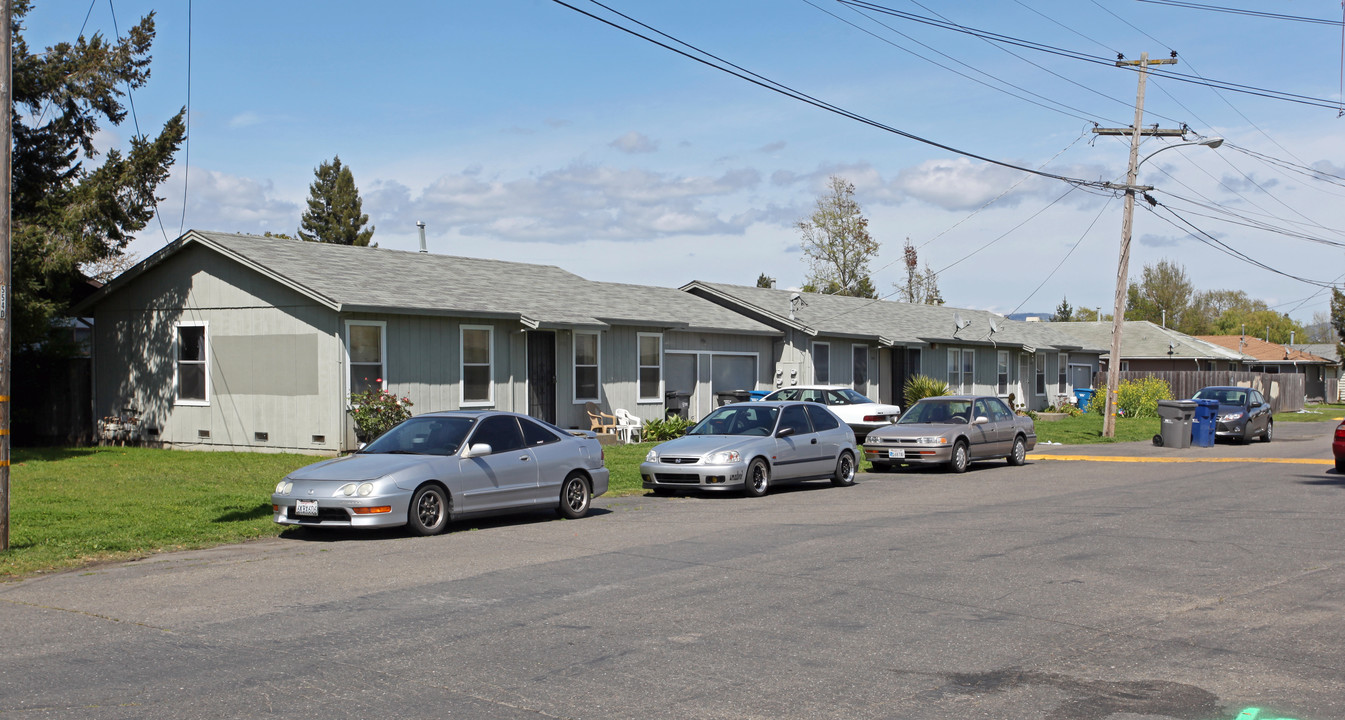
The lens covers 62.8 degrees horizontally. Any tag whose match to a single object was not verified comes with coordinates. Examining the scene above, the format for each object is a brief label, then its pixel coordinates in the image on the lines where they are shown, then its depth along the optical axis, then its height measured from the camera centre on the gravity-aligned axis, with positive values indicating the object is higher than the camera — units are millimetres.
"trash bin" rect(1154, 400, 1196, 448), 29250 -965
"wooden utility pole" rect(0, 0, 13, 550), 11086 +1219
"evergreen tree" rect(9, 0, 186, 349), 21844 +4490
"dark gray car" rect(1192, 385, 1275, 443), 30906 -834
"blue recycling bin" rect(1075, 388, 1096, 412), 48938 -532
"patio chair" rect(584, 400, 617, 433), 26141 -820
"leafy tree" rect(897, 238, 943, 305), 81375 +7251
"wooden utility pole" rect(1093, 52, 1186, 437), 30906 +3899
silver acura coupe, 12000 -1047
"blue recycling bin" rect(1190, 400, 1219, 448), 30031 -1044
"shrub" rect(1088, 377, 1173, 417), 44625 -469
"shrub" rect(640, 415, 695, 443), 27031 -1086
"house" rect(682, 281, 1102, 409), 34000 +1415
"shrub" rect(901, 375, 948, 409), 35406 -116
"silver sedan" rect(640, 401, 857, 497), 16469 -1023
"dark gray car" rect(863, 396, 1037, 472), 21109 -995
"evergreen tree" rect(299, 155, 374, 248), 67125 +10987
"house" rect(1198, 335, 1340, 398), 75062 +1608
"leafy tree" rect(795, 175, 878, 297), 69188 +8987
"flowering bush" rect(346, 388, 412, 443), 21031 -501
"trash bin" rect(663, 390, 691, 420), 29234 -453
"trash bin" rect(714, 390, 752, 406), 30578 -312
